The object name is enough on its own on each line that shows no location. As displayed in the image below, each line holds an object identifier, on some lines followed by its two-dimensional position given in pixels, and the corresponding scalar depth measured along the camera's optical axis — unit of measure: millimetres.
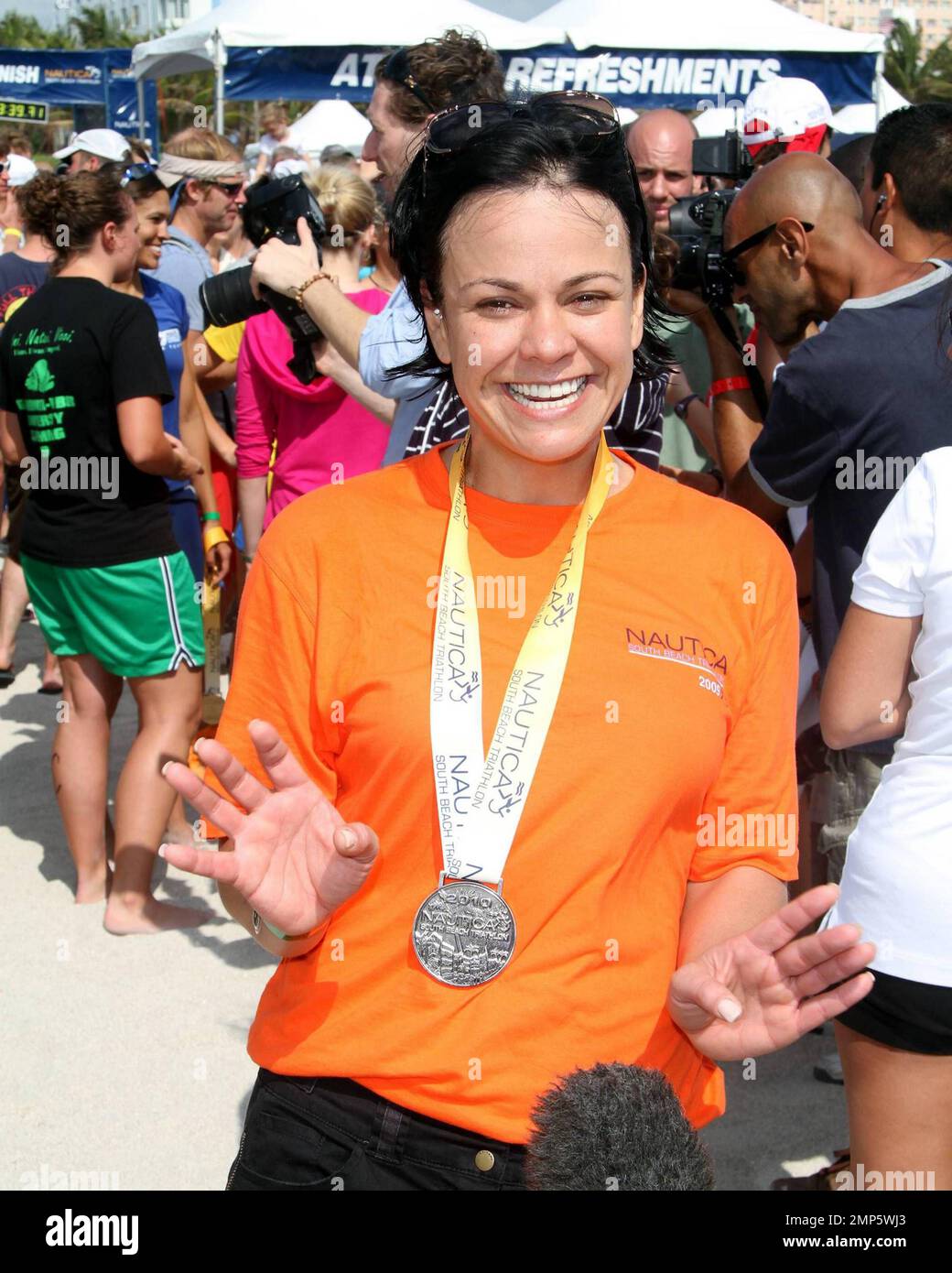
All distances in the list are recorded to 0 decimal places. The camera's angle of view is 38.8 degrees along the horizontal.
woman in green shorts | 4402
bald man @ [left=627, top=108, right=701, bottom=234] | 4855
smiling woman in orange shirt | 1602
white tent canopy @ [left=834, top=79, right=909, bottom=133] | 13117
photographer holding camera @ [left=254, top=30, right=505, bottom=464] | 3197
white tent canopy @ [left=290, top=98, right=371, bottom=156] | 14445
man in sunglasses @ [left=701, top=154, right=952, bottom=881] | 2723
